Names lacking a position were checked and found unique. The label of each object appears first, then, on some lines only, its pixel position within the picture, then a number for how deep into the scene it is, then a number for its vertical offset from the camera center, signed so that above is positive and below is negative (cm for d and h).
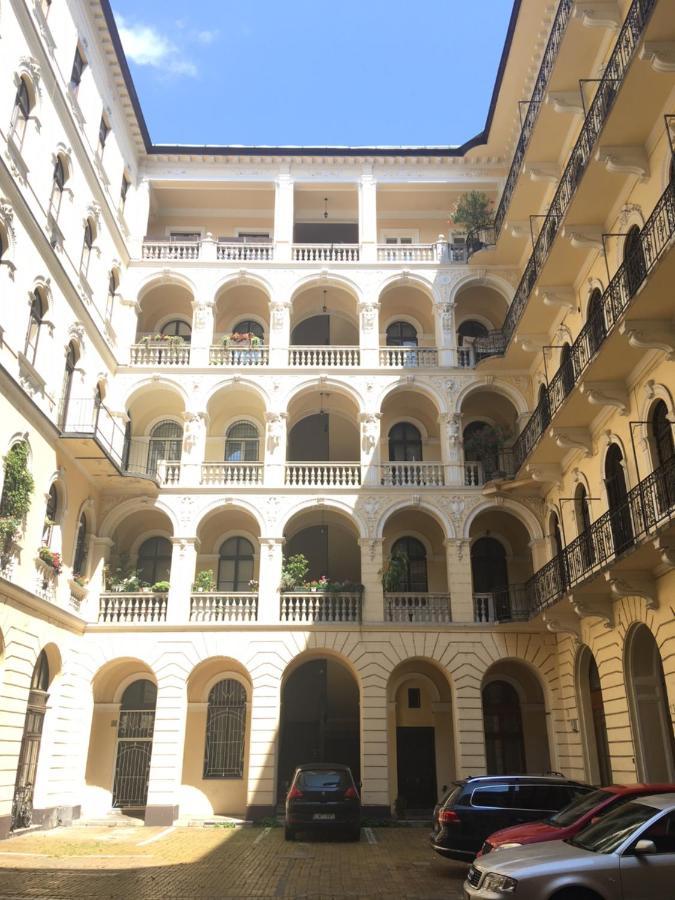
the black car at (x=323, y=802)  1662 -83
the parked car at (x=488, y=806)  1261 -70
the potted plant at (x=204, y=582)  2284 +493
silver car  775 -102
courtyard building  1644 +797
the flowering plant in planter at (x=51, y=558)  1866 +463
